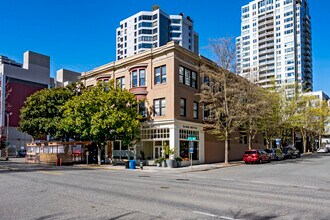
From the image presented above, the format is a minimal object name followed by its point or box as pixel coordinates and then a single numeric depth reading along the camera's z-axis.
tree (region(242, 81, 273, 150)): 36.23
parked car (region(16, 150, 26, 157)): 68.81
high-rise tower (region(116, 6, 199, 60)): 117.12
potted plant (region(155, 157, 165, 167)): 31.83
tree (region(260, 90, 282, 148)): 41.76
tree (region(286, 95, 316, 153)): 50.73
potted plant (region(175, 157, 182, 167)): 31.90
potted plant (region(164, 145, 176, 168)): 31.28
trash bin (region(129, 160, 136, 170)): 30.23
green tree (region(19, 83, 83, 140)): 40.88
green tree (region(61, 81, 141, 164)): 32.09
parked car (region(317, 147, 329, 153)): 72.86
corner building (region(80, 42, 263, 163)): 33.56
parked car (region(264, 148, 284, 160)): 41.22
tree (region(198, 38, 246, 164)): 34.84
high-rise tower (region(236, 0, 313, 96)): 130.00
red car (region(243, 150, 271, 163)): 36.00
